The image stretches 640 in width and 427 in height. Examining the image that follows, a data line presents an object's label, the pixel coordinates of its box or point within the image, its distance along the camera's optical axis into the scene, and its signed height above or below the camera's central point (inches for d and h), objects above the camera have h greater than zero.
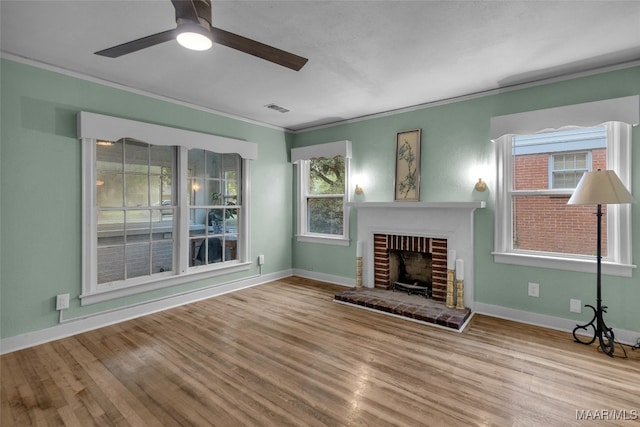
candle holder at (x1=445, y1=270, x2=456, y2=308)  143.3 -36.0
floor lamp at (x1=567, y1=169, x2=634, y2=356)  97.7 +4.5
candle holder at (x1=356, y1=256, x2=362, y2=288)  176.1 -33.6
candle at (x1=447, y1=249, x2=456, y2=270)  144.9 -22.5
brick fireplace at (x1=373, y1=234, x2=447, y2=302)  152.9 -23.0
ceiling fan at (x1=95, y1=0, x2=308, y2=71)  59.0 +37.9
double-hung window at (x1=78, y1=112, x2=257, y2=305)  125.8 +3.2
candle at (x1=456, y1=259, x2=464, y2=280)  141.9 -26.6
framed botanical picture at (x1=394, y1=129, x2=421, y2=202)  161.5 +24.5
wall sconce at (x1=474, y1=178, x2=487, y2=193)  140.9 +12.3
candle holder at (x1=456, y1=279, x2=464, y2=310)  141.3 -38.4
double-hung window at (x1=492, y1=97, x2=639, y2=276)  112.3 +12.9
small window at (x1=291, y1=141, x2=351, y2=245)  189.9 +13.7
